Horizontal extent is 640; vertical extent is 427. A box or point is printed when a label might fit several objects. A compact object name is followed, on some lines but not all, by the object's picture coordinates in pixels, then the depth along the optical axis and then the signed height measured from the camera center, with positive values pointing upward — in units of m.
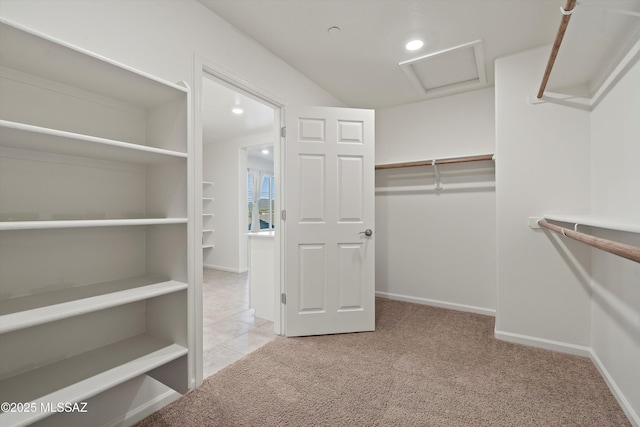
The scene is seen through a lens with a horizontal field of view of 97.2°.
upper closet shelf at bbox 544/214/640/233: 0.90 -0.04
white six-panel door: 2.54 -0.08
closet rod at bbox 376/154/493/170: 2.92 +0.57
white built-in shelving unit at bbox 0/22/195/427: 1.06 -0.11
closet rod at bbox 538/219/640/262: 0.80 -0.11
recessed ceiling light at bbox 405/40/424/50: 2.25 +1.37
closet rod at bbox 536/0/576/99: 1.16 +0.85
